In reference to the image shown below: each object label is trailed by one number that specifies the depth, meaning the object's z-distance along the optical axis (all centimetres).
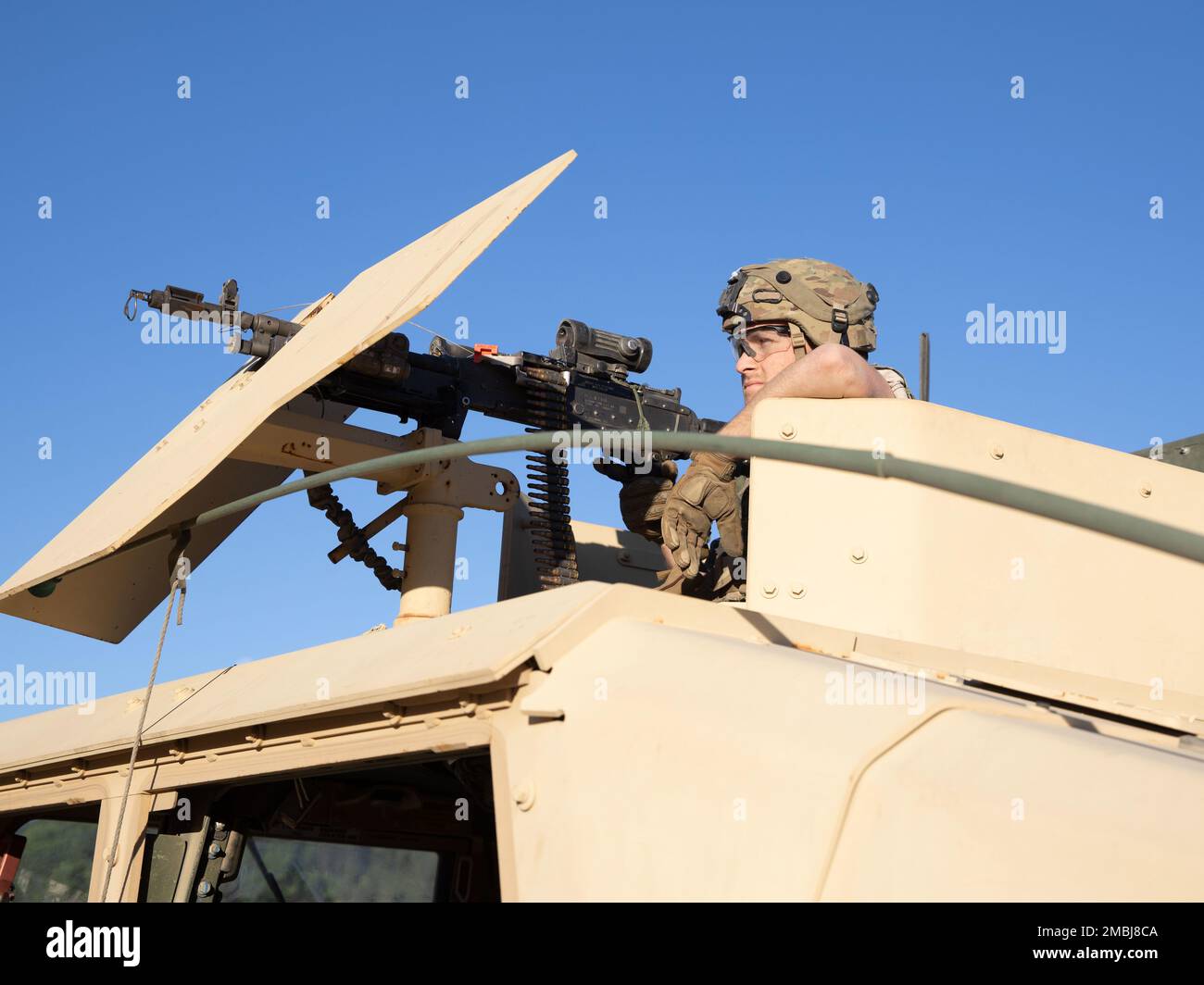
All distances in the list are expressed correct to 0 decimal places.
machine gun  496
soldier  460
